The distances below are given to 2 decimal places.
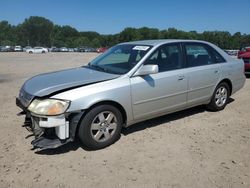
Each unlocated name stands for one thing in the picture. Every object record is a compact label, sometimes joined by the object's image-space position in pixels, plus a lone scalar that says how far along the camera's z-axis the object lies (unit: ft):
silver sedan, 8.59
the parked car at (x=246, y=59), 25.64
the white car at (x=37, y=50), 136.18
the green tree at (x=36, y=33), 270.43
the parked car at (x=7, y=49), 163.94
